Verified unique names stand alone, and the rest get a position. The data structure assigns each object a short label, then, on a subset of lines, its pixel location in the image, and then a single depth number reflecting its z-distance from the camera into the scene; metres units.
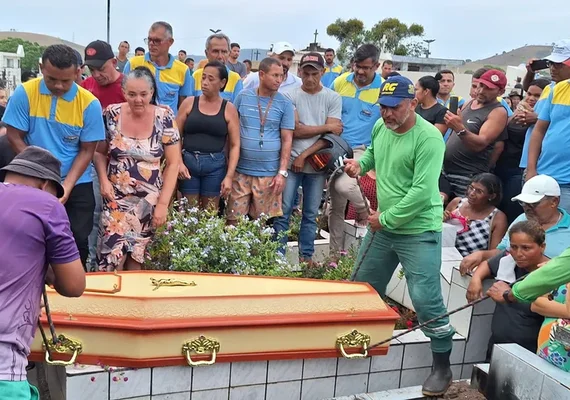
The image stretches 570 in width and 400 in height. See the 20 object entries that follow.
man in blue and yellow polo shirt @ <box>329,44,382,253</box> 5.21
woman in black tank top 4.58
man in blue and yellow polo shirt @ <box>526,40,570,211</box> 4.13
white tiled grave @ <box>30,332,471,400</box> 2.87
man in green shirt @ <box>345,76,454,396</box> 3.15
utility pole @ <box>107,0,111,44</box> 20.42
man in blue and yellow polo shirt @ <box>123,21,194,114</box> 5.15
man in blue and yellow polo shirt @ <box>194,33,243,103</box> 5.86
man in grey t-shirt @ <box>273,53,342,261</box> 4.94
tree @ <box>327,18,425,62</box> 41.28
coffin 2.83
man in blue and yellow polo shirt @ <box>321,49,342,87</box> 9.77
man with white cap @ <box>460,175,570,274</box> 3.43
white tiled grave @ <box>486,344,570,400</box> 2.82
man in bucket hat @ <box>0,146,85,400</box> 1.90
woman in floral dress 3.81
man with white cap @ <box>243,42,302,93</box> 6.02
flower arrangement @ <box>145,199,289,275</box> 3.86
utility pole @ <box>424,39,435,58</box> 52.13
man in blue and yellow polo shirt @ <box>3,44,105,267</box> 3.63
